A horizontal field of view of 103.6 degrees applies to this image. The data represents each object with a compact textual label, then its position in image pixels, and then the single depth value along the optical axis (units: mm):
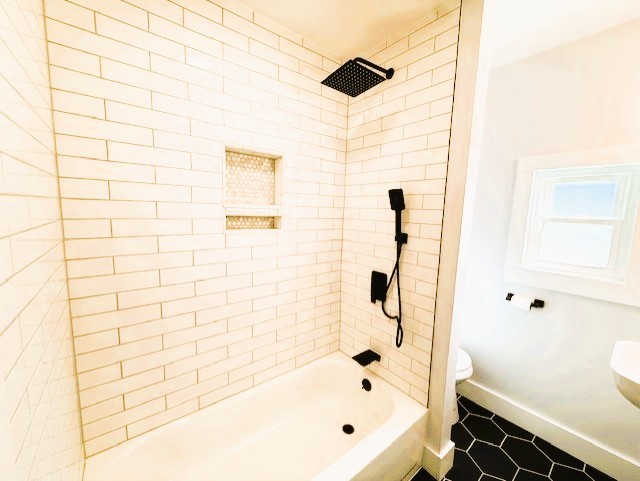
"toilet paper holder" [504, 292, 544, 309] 1780
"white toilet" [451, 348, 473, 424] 1816
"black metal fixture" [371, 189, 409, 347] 1522
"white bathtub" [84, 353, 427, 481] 1250
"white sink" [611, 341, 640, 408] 1084
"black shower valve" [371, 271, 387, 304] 1733
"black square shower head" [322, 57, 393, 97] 1347
